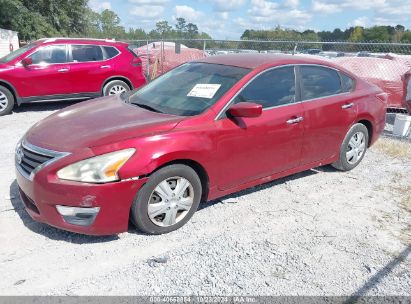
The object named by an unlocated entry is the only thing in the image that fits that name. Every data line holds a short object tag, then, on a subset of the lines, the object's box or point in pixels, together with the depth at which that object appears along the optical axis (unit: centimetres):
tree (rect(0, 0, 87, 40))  2661
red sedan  315
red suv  839
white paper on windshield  394
